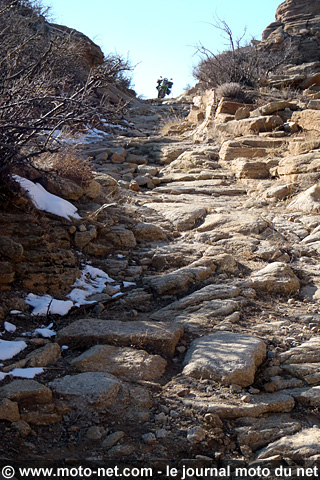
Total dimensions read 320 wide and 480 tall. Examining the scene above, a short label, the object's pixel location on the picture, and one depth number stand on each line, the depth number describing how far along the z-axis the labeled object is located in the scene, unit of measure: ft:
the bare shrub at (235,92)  38.29
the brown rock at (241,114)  34.22
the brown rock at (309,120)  28.27
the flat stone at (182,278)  14.76
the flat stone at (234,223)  18.62
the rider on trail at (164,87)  83.71
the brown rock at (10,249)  13.65
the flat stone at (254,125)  31.40
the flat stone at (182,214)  19.99
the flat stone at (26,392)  8.72
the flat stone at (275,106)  32.96
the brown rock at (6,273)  13.12
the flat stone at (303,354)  10.80
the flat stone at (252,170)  27.14
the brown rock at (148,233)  18.78
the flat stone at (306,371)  10.14
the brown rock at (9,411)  8.24
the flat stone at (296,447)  7.87
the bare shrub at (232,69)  41.42
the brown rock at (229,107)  36.60
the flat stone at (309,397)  9.43
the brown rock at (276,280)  14.56
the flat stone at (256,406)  9.02
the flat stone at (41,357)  10.10
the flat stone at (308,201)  20.69
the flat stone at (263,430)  8.43
